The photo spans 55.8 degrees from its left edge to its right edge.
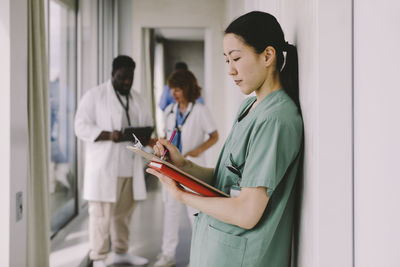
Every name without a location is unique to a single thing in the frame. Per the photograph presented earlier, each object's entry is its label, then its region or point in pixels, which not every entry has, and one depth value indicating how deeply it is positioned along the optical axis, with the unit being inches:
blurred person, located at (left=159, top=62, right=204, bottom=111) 169.8
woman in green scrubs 38.2
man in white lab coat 106.4
